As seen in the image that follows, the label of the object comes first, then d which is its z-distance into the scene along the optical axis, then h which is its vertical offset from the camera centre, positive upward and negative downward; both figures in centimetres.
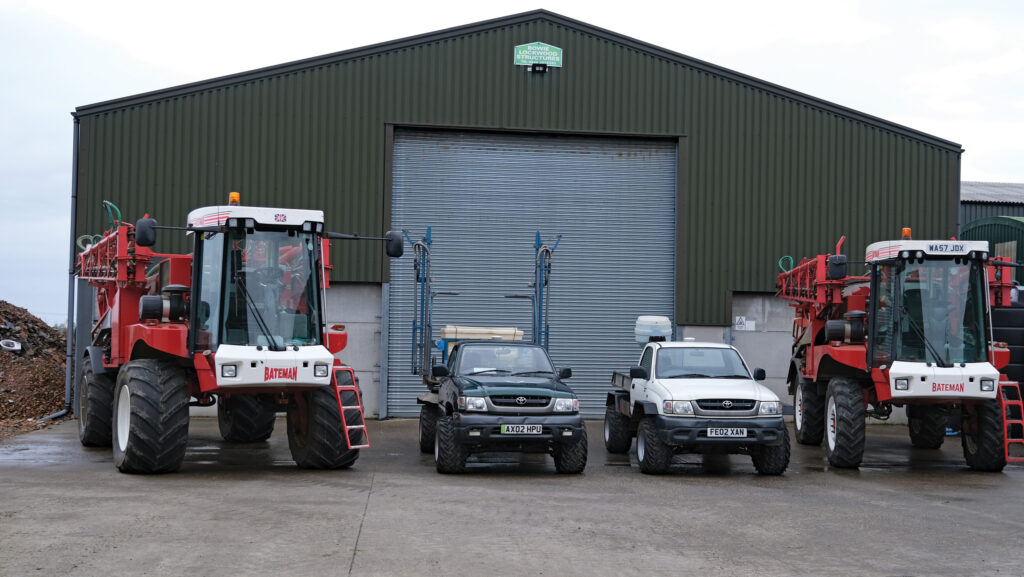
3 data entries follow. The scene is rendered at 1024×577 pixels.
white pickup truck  1325 -121
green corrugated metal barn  2214 +306
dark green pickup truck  1290 -130
